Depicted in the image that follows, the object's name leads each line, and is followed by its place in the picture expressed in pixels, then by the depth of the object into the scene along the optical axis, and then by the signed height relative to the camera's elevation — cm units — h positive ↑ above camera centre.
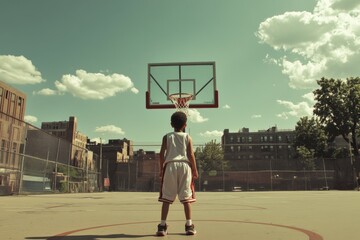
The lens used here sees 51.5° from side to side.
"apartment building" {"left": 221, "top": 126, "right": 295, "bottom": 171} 11181 +1554
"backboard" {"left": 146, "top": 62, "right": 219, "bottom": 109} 1623 +489
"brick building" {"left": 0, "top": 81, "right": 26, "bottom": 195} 1839 +231
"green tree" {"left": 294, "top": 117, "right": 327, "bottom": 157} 6128 +951
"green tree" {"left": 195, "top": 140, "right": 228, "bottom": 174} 4294 +524
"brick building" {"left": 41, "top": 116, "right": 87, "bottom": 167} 11459 +1999
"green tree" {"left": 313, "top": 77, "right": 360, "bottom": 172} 4950 +1159
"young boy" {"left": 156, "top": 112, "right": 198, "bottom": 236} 470 +32
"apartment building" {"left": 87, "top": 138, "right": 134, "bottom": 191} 4104 +230
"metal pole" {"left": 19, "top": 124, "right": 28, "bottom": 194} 1837 +133
